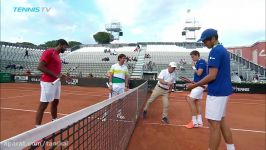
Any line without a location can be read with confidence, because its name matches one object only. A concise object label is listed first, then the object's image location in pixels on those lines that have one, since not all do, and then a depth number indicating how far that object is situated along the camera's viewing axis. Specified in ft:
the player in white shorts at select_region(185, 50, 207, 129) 11.49
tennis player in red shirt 9.06
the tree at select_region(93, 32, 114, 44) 143.03
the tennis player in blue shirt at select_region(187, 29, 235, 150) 6.94
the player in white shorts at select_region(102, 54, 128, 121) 13.06
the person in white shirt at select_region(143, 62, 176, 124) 13.69
